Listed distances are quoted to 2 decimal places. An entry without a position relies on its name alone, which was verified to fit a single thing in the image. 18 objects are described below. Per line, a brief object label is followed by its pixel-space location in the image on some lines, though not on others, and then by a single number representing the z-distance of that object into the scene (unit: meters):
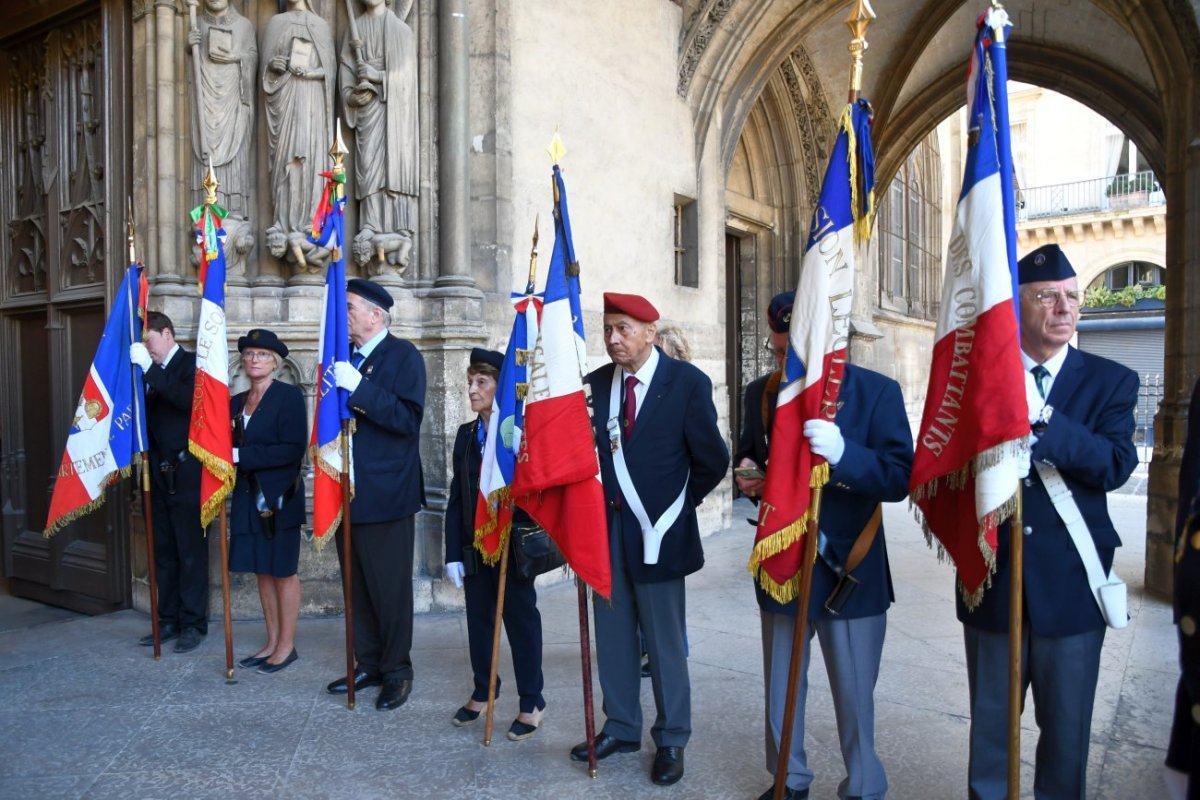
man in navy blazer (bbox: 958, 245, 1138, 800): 2.37
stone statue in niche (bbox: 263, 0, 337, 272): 5.41
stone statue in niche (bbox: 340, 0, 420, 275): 5.54
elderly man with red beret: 3.19
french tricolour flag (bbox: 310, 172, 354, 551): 3.93
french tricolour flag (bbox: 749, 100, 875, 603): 2.61
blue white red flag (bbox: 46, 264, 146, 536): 4.78
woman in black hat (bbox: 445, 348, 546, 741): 3.64
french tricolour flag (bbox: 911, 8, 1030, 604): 2.25
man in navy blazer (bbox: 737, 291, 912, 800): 2.65
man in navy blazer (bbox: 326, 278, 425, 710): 3.97
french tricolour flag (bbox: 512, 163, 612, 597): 3.16
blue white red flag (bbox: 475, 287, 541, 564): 3.54
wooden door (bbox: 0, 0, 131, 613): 5.92
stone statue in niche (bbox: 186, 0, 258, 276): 5.41
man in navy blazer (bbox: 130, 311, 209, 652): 4.89
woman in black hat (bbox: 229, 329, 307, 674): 4.40
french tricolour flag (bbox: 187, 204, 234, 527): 4.38
